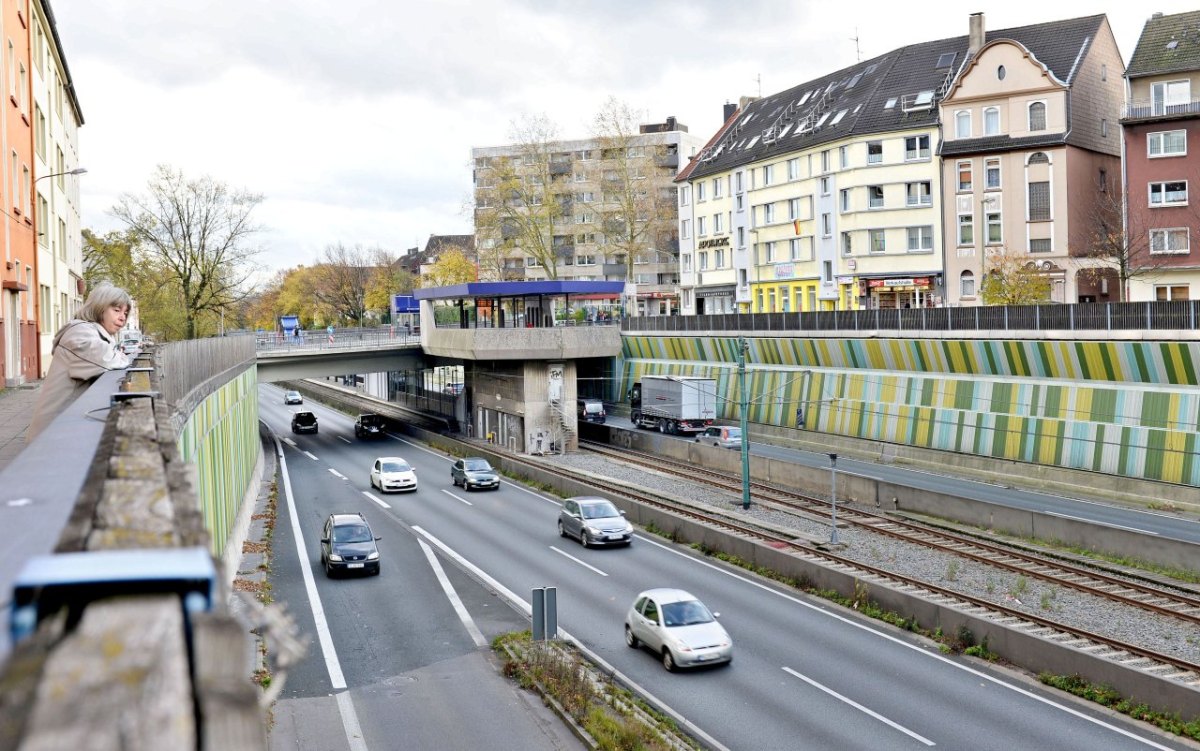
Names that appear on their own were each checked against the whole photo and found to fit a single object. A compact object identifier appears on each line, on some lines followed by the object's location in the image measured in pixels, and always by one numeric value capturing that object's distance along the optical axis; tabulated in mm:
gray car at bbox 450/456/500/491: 46969
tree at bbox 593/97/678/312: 83688
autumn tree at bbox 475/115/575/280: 82875
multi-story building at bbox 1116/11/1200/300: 51812
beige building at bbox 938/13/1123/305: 59156
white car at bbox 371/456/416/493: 46500
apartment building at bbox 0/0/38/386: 29303
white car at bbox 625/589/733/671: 22062
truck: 58281
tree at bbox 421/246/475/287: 110875
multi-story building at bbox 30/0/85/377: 39344
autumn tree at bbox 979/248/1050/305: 53094
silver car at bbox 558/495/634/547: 34562
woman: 8094
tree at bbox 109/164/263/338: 70250
